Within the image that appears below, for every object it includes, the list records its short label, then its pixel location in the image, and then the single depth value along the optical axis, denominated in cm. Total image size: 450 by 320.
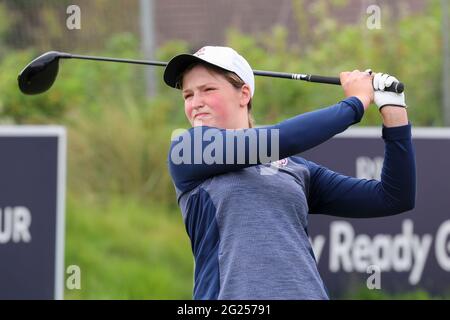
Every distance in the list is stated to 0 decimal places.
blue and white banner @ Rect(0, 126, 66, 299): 1382
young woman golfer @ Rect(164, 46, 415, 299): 633
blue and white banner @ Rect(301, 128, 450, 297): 1409
